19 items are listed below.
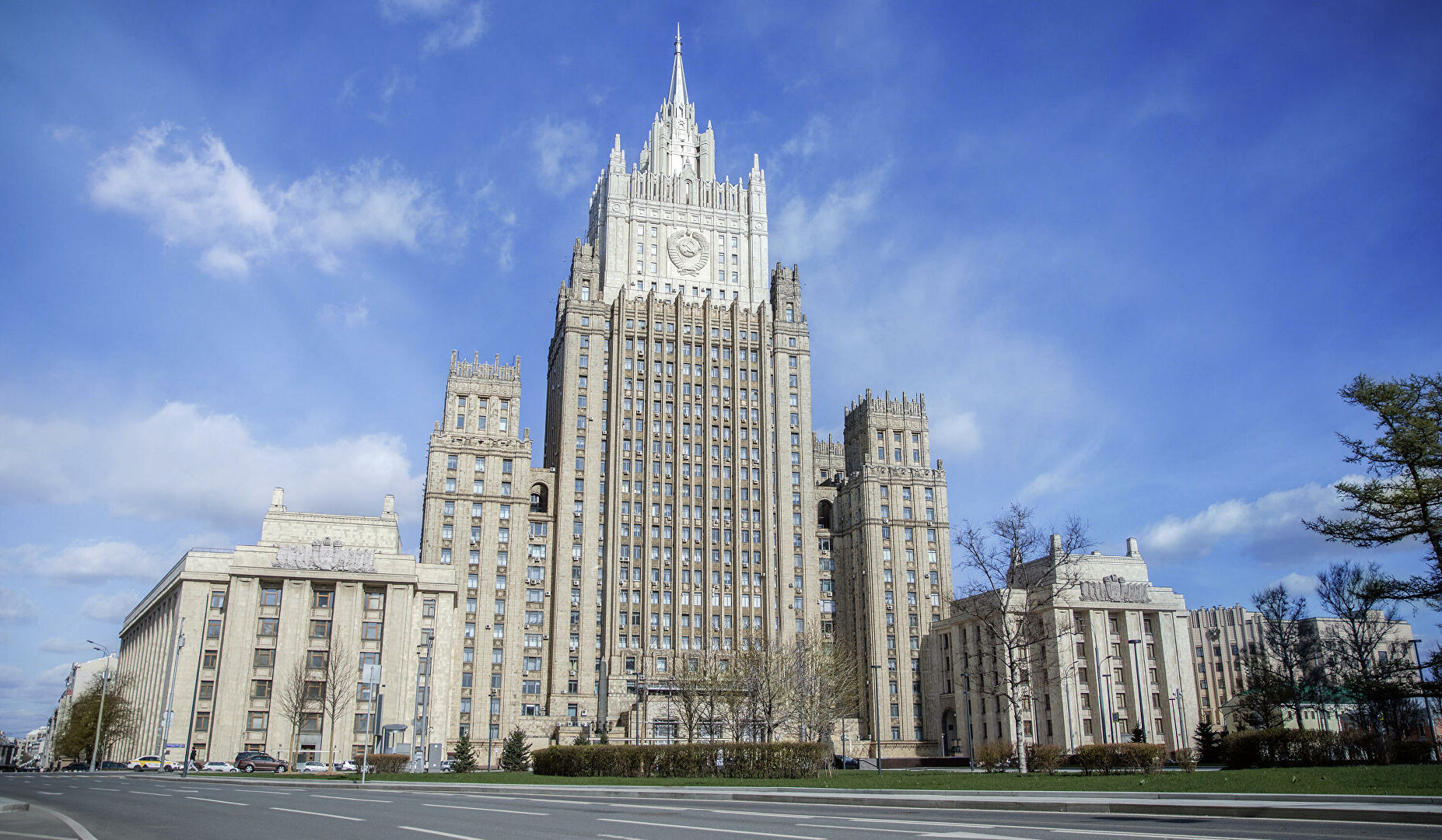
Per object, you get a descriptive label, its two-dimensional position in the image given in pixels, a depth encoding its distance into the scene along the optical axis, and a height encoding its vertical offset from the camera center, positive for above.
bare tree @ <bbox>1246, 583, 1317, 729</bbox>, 82.25 +3.36
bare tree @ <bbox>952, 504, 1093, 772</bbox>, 97.81 +7.62
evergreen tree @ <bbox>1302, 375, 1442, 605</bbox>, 41.09 +8.48
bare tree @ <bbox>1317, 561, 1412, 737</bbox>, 51.00 +2.83
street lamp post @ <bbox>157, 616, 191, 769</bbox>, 78.72 -1.64
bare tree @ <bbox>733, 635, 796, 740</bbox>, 74.06 +0.68
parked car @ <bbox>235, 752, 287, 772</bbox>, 71.62 -4.69
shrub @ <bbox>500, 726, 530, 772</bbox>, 69.62 -4.02
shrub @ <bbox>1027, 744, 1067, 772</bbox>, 43.91 -2.67
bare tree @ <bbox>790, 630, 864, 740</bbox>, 77.31 +0.72
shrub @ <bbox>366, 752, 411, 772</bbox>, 55.56 -3.52
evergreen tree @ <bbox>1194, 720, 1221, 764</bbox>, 68.81 -3.30
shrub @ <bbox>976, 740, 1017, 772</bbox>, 52.91 -3.13
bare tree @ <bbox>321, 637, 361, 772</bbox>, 85.25 +1.62
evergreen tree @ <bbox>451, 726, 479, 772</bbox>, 64.00 -3.92
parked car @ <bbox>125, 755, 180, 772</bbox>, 78.25 -5.21
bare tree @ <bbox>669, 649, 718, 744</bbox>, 77.56 +0.23
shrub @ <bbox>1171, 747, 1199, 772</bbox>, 41.38 -2.68
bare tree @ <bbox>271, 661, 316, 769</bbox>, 76.51 -0.14
